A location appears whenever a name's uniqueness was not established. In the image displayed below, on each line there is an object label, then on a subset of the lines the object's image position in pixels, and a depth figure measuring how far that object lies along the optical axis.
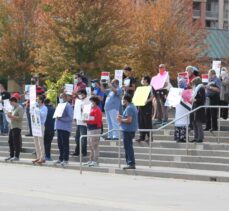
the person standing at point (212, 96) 20.81
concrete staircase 17.83
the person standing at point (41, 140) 21.19
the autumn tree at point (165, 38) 54.16
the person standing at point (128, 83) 22.41
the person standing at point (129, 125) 18.22
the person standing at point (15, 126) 22.00
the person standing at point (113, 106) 21.91
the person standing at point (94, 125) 19.62
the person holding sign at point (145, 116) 20.91
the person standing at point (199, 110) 19.62
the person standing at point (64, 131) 20.44
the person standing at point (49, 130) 21.56
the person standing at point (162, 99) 22.33
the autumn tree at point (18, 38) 53.81
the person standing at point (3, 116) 25.91
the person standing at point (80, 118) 20.70
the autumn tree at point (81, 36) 41.12
